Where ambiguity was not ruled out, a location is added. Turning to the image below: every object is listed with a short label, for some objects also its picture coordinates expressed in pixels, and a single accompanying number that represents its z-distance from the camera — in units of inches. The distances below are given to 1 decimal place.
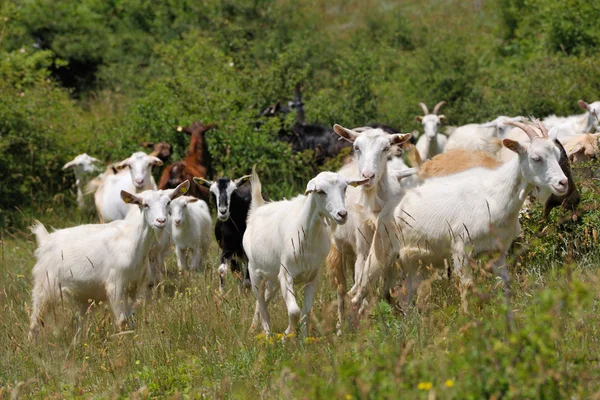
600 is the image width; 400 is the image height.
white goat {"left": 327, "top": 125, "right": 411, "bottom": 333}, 581.6
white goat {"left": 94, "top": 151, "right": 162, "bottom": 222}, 854.5
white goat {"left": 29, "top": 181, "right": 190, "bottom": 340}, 581.3
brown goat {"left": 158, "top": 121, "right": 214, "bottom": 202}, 889.5
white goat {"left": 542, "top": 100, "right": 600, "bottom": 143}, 935.4
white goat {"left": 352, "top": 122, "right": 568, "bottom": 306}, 510.0
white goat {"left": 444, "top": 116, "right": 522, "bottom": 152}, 1049.5
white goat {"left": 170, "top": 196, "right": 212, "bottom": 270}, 784.3
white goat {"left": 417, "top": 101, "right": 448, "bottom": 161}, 1122.0
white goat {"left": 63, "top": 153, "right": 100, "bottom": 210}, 1061.8
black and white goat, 721.6
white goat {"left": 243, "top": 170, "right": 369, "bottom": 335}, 514.0
